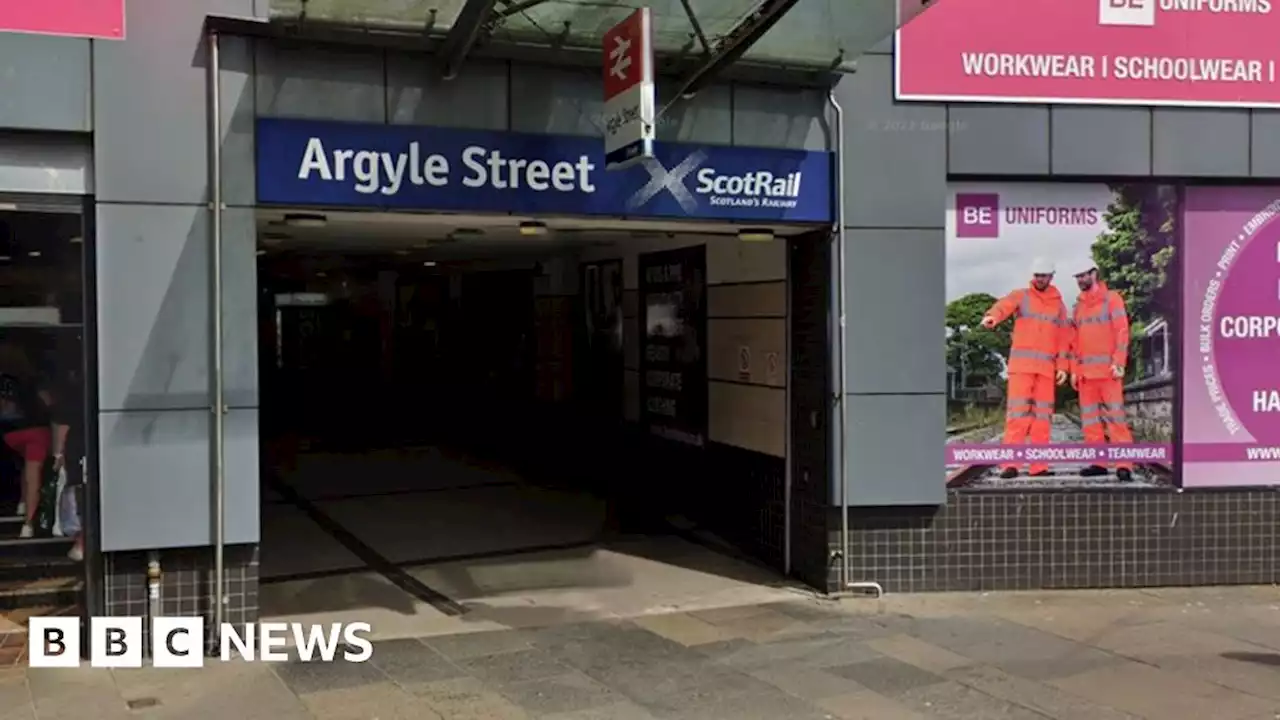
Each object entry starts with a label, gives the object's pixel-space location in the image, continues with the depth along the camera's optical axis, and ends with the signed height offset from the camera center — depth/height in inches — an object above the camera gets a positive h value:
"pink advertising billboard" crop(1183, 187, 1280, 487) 327.3 -1.5
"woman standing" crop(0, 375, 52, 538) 263.1 -20.9
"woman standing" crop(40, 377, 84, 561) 261.3 -21.2
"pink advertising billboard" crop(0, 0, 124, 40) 247.9 +69.4
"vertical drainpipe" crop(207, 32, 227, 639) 258.2 +5.4
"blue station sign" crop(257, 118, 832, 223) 266.2 +39.6
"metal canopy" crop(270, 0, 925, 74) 257.3 +72.9
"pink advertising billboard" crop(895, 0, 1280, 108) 311.3 +76.5
